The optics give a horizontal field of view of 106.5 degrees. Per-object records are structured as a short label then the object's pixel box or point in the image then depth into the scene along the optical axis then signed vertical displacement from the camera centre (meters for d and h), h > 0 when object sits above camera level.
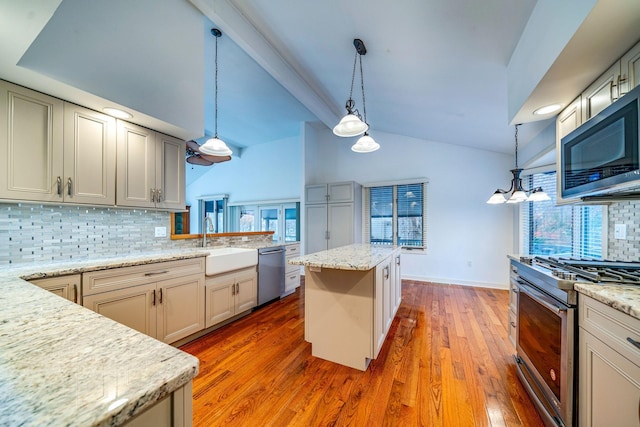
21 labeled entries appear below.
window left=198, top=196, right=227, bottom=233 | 7.01 +0.08
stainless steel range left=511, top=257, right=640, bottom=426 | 1.21 -0.66
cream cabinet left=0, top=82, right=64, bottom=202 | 1.59 +0.47
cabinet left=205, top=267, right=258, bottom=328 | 2.49 -0.94
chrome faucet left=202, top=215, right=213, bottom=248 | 2.94 -0.26
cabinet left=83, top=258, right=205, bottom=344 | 1.77 -0.71
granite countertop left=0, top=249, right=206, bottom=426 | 0.41 -0.35
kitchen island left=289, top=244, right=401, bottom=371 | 1.91 -0.80
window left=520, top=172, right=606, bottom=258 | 2.43 -0.18
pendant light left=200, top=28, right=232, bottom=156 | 2.50 +0.67
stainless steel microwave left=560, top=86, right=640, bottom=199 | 1.09 +0.33
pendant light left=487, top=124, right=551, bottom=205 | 2.43 +0.21
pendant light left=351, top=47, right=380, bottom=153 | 2.49 +0.71
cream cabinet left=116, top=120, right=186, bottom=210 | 2.14 +0.42
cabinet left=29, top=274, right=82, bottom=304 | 1.51 -0.49
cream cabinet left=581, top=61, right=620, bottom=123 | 1.33 +0.72
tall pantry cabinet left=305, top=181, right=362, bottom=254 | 4.78 -0.06
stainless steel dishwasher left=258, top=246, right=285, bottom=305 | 3.16 -0.86
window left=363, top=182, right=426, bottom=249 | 4.82 -0.05
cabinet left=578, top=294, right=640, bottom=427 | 0.91 -0.65
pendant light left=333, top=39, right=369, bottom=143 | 2.09 +0.78
